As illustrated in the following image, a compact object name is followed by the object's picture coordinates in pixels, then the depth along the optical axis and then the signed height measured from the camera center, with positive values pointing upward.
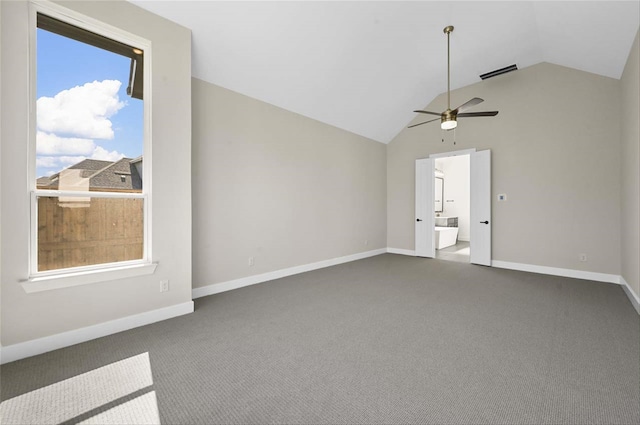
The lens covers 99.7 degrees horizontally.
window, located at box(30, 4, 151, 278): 2.29 +0.61
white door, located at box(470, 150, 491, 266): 5.48 +0.07
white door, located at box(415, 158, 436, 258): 6.31 +0.08
